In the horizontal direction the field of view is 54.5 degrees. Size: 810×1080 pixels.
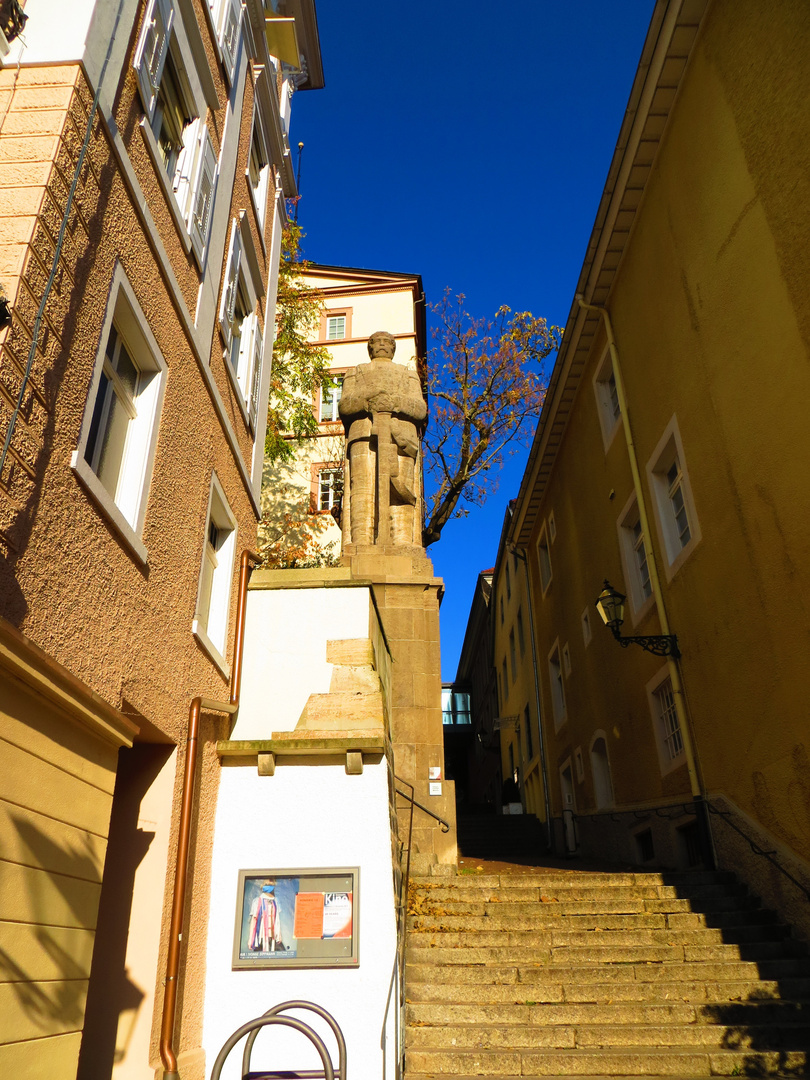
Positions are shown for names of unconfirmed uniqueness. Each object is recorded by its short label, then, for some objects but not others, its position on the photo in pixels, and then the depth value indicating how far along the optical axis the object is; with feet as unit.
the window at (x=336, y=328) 92.24
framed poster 20.18
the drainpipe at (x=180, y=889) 17.29
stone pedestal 33.42
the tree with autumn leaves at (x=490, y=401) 69.00
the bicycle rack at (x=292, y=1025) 11.88
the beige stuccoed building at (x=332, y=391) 62.54
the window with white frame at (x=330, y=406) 83.87
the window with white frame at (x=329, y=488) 77.30
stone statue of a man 45.01
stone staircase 19.86
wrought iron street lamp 36.01
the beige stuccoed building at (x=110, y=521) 13.00
